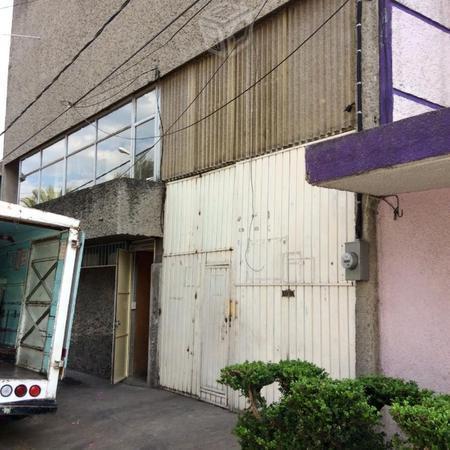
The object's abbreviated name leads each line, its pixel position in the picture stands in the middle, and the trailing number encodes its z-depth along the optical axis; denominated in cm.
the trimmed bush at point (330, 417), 402
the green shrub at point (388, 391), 429
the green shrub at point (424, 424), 321
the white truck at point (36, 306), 605
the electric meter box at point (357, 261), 568
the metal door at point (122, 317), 1006
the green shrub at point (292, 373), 472
